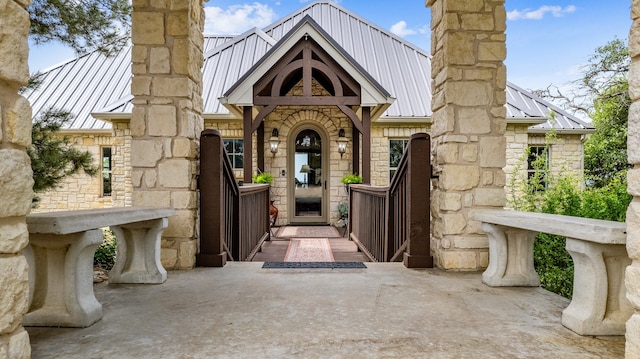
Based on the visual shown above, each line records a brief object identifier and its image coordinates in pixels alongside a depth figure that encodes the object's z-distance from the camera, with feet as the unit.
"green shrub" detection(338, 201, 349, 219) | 31.22
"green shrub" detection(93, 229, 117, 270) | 15.74
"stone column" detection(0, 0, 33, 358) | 5.03
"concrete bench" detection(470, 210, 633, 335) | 7.18
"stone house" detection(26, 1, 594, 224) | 31.32
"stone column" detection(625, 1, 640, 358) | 5.59
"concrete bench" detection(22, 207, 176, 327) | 7.69
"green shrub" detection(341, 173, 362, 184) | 27.37
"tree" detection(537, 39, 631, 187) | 40.81
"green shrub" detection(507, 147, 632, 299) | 12.51
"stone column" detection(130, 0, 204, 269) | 12.73
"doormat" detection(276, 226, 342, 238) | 26.87
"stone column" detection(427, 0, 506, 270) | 12.60
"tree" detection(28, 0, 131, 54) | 13.74
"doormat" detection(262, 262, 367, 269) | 13.17
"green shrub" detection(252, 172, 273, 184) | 27.61
